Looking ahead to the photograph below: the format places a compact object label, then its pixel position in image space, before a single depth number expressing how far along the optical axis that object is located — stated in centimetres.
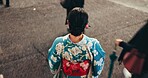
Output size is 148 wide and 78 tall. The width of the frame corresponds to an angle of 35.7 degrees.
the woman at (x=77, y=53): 291
